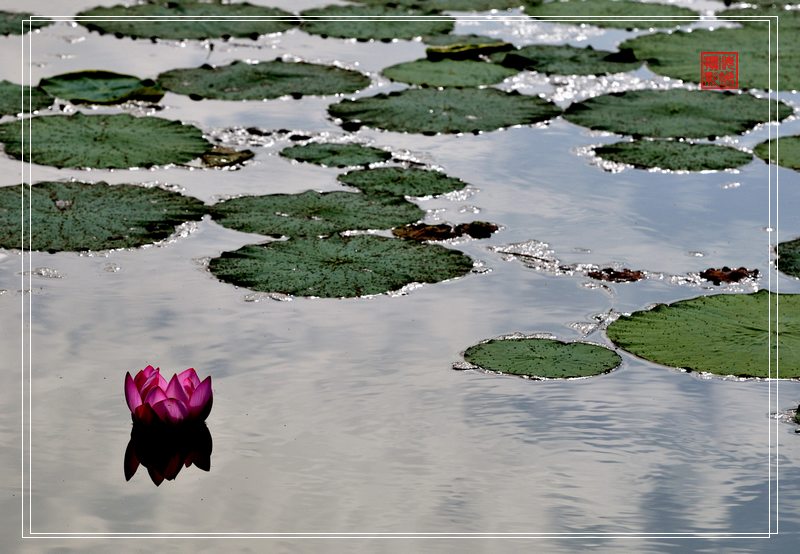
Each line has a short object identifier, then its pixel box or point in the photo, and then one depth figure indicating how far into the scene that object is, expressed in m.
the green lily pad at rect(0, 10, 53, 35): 14.88
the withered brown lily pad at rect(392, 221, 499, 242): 9.40
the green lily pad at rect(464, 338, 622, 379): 7.43
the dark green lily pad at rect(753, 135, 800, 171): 11.24
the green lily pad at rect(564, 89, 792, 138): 12.04
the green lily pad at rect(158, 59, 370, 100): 12.73
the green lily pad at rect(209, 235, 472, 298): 8.51
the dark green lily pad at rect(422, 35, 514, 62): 14.27
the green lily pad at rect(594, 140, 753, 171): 11.16
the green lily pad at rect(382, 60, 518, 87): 13.27
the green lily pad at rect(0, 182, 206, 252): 9.17
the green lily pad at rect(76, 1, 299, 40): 15.11
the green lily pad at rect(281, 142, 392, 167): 10.80
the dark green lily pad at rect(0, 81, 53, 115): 11.98
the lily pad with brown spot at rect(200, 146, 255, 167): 10.78
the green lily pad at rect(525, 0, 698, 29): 16.45
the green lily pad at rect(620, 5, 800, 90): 13.99
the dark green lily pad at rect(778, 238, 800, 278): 9.07
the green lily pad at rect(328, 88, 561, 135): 11.89
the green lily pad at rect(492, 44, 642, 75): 14.10
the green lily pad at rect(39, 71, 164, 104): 12.37
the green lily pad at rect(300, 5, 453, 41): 15.43
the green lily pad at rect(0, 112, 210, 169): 10.77
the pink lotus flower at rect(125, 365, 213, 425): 6.55
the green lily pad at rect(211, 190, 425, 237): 9.37
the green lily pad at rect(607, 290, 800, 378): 7.59
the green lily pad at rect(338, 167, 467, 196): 10.25
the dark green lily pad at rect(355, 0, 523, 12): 16.81
